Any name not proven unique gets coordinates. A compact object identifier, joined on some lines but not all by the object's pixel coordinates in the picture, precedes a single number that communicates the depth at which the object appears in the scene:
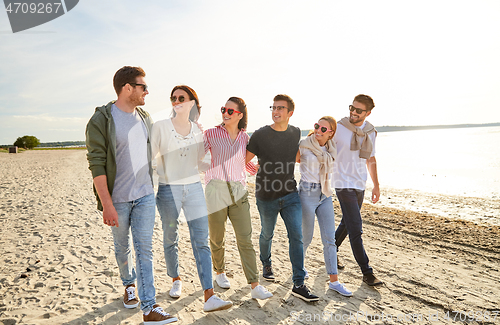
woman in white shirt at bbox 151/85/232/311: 3.41
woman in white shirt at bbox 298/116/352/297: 4.11
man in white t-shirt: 4.35
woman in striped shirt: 3.71
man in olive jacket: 2.98
